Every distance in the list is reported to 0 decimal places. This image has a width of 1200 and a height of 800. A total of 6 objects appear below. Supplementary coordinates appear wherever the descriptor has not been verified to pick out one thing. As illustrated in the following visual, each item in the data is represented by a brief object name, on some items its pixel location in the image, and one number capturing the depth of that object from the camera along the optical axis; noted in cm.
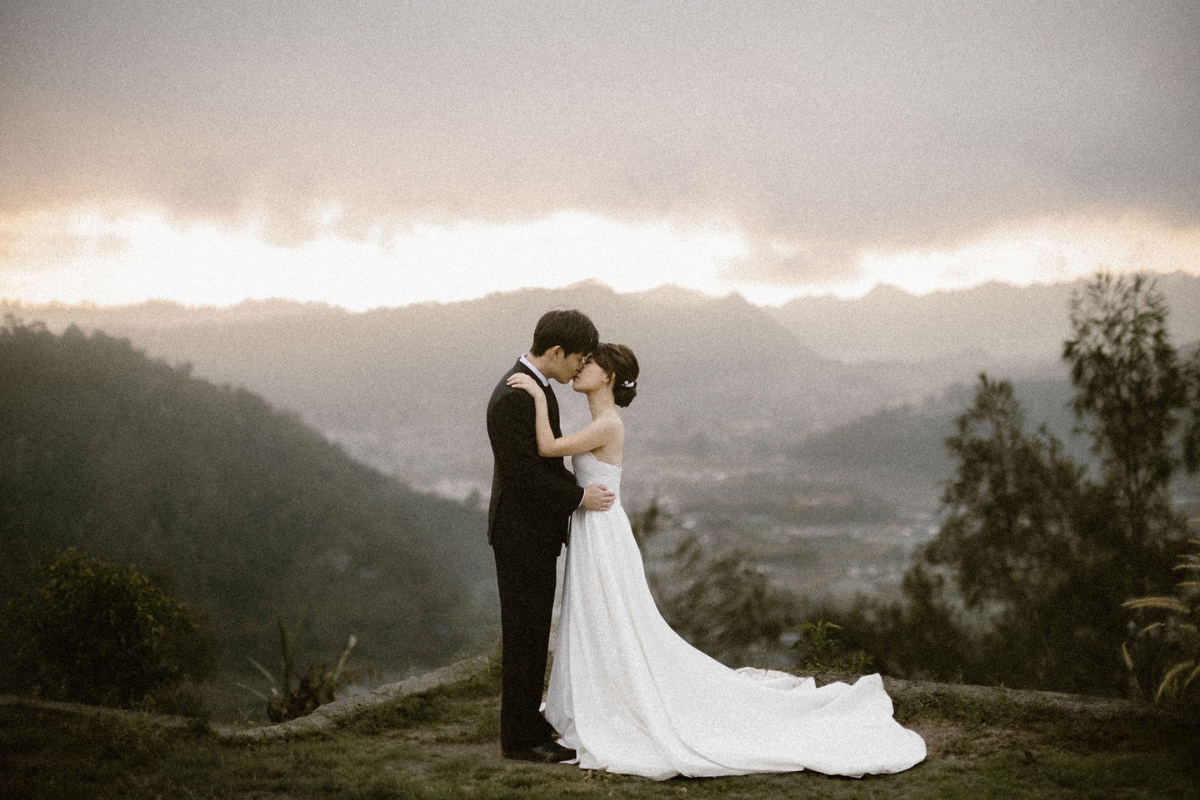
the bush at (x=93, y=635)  711
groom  424
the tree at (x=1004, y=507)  1011
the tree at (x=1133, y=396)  945
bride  421
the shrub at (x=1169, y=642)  758
